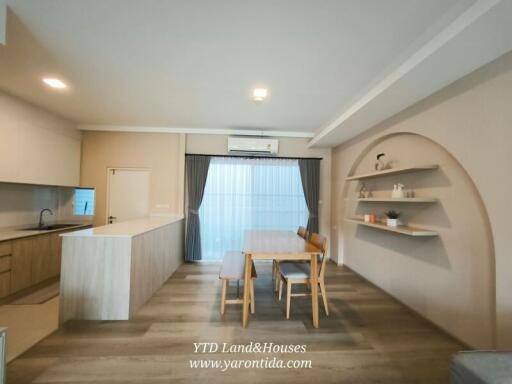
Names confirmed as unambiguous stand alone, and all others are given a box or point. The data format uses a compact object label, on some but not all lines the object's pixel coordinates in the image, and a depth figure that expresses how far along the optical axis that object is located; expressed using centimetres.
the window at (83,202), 413
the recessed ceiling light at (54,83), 245
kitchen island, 225
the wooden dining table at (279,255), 217
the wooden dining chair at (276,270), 308
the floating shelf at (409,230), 224
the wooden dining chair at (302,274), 237
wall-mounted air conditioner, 414
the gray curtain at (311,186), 446
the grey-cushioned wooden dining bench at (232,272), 234
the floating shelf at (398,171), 220
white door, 417
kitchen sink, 328
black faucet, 350
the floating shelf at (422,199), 223
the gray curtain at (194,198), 427
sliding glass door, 436
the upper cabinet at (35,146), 278
